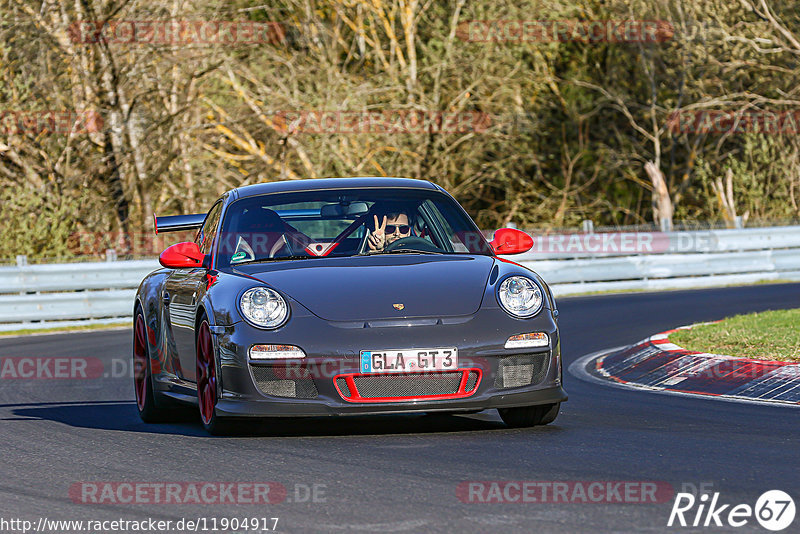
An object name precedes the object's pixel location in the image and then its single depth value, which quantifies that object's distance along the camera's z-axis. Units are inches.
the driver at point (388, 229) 691.4
